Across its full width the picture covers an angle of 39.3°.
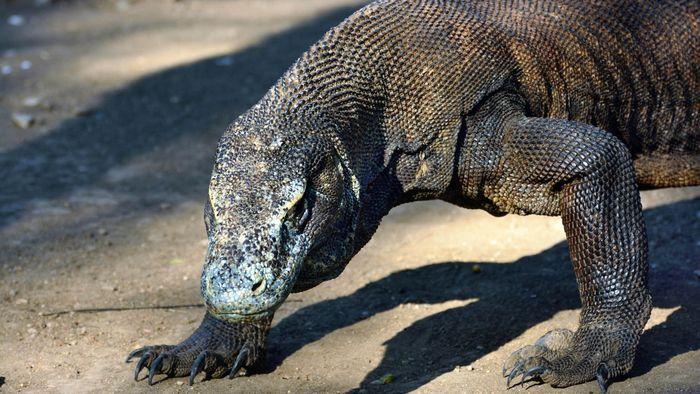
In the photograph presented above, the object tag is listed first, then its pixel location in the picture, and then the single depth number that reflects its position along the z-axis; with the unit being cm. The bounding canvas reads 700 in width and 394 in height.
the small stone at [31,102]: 1027
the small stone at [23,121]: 966
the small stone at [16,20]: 1391
